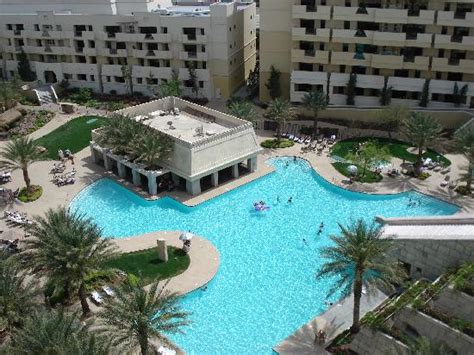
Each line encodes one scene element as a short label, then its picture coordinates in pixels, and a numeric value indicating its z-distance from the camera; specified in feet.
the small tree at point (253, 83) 242.58
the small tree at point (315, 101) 193.88
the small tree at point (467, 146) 152.97
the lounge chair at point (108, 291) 117.17
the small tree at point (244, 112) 186.91
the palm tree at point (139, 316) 87.86
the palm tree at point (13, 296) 95.35
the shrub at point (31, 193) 161.27
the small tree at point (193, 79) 232.12
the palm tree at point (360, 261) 95.91
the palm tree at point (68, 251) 101.91
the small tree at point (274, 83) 222.07
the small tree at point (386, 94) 204.69
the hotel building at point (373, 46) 195.00
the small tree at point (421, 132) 163.63
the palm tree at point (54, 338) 82.43
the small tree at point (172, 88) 214.90
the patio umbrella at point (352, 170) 166.81
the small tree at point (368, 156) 165.44
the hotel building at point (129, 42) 230.27
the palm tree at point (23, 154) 160.04
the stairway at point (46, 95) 241.96
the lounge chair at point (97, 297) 116.26
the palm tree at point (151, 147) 160.45
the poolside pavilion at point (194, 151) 161.07
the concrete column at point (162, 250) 128.98
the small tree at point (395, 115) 186.80
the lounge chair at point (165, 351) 100.53
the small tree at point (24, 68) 256.52
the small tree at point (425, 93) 200.13
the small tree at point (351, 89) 207.82
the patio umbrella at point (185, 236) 135.10
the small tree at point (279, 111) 189.88
